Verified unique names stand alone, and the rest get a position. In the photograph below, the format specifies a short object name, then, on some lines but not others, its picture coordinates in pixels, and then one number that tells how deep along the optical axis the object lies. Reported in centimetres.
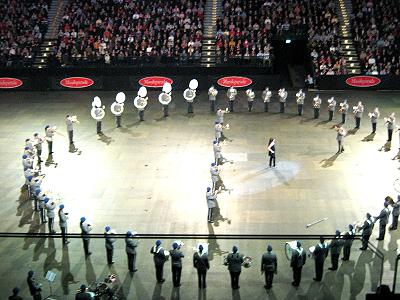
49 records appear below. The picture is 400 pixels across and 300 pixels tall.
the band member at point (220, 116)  3011
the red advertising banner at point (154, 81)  3828
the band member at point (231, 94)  3354
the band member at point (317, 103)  3219
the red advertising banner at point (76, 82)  3881
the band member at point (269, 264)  1777
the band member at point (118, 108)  3158
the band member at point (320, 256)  1839
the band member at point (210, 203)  2161
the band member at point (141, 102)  3269
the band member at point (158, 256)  1827
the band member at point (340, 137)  2777
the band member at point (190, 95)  3366
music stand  1675
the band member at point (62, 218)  2058
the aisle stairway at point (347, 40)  3909
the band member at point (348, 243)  1908
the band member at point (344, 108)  3135
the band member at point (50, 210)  2105
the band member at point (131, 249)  1861
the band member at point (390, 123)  2884
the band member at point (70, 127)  2920
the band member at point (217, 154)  2658
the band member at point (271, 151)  2640
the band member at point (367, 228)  1967
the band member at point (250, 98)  3356
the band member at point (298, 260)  1802
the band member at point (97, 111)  3073
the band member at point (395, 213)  2116
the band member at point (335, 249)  1883
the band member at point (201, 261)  1792
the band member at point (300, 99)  3275
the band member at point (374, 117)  3004
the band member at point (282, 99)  3331
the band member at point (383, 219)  2034
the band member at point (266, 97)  3338
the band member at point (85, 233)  1936
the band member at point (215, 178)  2414
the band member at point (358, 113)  3077
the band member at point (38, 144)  2744
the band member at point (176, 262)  1808
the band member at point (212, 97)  3344
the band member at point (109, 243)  1908
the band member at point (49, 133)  2803
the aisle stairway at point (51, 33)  4103
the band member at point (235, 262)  1781
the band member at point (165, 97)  3338
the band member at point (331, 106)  3209
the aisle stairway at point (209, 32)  3978
